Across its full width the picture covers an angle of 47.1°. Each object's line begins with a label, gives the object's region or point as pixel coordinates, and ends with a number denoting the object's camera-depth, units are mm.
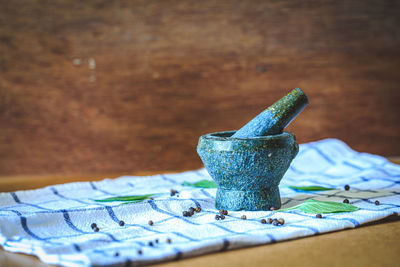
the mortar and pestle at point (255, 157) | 886
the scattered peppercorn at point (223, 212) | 879
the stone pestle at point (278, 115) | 941
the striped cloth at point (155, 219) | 685
